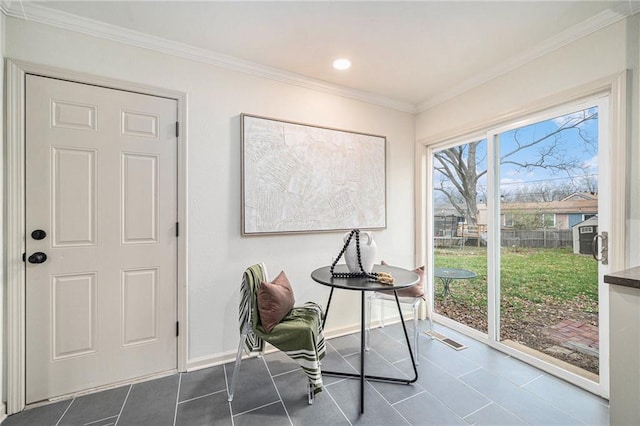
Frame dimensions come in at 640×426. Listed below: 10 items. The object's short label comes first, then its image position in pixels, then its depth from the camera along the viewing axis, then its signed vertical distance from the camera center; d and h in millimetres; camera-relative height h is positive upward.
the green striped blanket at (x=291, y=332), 1707 -735
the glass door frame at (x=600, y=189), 1765 +189
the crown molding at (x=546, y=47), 1785 +1205
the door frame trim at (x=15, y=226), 1712 -88
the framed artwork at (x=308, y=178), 2404 +313
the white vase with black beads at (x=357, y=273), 1998 -426
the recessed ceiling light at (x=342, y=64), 2339 +1226
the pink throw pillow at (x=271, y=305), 1801 -594
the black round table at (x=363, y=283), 1773 -457
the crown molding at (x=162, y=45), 1764 +1203
